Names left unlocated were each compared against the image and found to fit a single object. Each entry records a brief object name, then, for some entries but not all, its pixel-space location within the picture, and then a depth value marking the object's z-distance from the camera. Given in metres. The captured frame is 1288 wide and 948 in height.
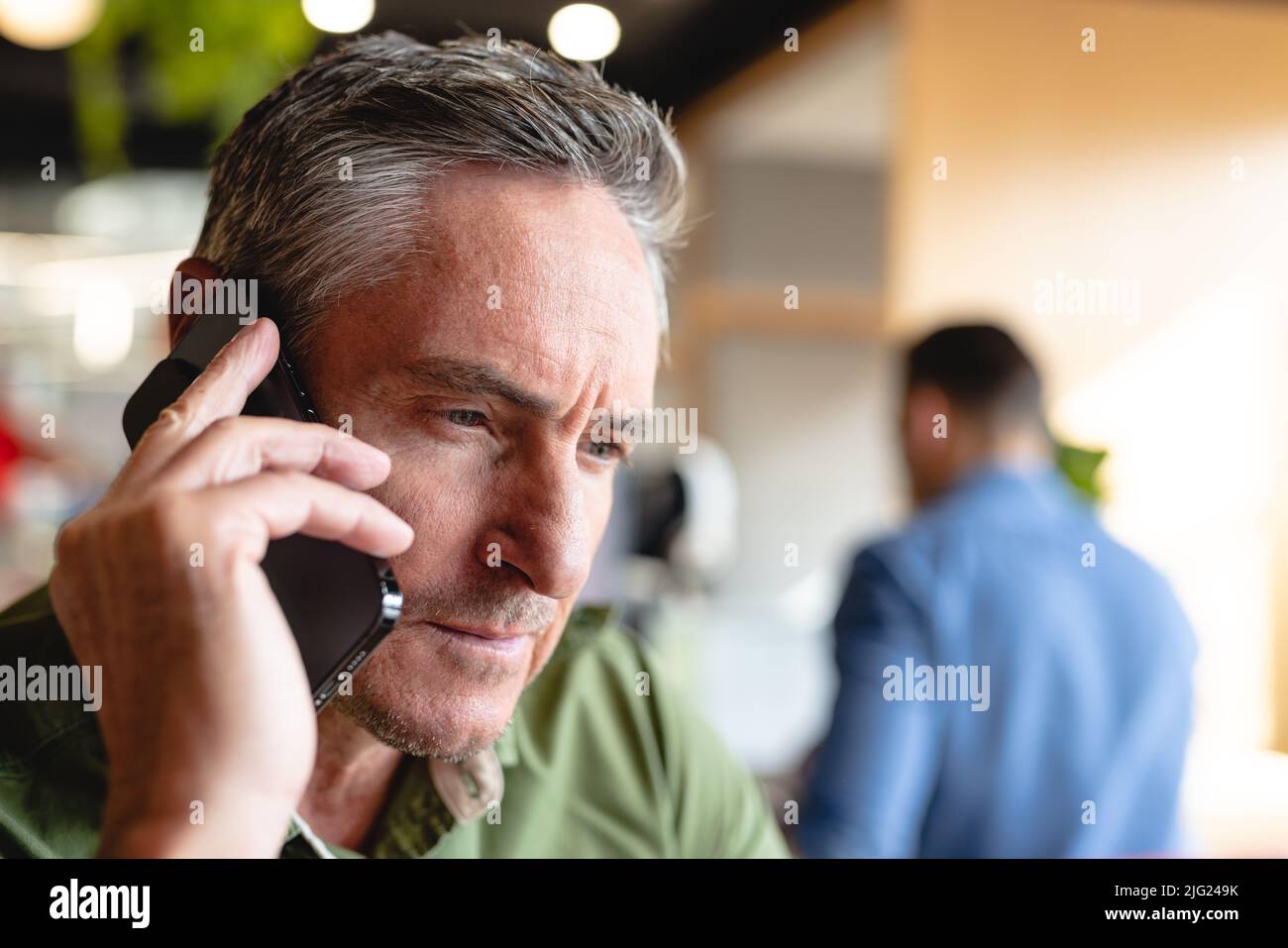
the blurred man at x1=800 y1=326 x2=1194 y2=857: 1.56
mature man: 0.60
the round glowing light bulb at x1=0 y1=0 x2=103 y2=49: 2.16
